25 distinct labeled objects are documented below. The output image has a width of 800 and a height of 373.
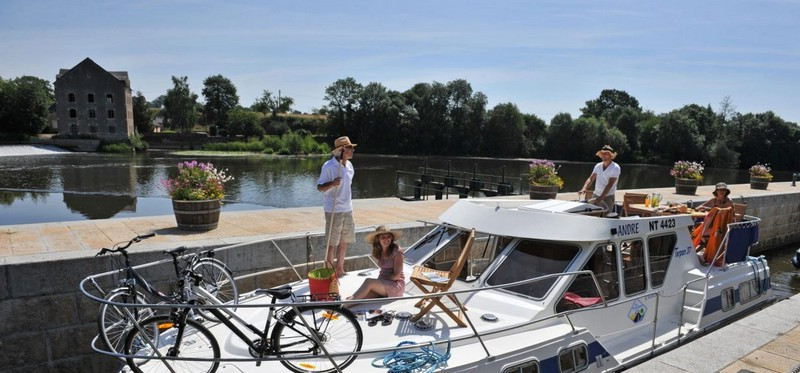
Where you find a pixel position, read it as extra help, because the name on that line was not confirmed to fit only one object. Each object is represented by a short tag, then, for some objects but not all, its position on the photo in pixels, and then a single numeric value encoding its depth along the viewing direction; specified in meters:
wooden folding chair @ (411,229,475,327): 5.07
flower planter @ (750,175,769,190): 21.48
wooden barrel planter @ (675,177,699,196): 18.62
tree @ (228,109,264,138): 89.88
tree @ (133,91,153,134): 88.62
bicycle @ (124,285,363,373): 4.32
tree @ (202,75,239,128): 103.94
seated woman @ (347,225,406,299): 5.54
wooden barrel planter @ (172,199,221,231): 8.67
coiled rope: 4.30
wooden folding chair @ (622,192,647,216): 8.74
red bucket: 5.46
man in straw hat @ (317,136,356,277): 6.78
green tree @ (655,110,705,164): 73.06
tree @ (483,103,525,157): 87.06
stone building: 75.00
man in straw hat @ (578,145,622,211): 8.92
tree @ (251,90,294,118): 108.94
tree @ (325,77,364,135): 91.75
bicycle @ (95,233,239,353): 4.76
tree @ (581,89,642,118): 114.69
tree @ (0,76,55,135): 73.25
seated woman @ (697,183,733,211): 8.57
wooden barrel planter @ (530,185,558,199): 14.75
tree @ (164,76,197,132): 98.00
